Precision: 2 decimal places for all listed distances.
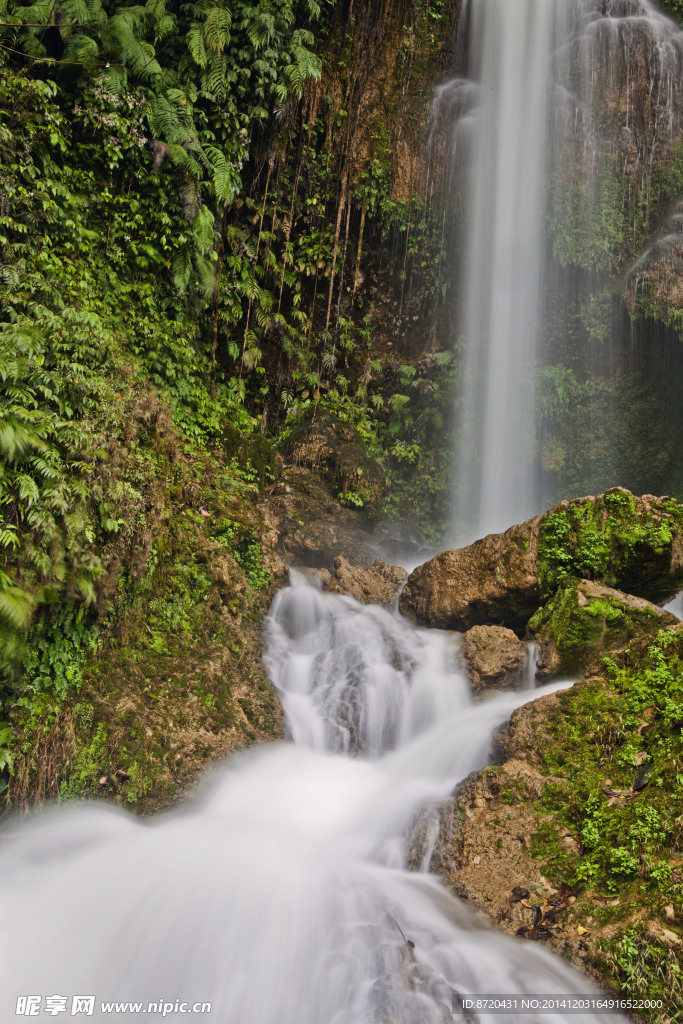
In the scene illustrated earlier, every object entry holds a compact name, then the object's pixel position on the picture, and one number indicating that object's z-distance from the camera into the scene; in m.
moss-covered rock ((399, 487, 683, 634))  7.37
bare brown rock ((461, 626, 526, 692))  6.99
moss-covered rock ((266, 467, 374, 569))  10.26
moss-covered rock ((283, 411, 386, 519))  11.75
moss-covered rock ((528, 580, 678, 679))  6.34
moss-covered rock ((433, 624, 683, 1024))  3.64
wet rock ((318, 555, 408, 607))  9.19
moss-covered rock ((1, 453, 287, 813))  5.36
